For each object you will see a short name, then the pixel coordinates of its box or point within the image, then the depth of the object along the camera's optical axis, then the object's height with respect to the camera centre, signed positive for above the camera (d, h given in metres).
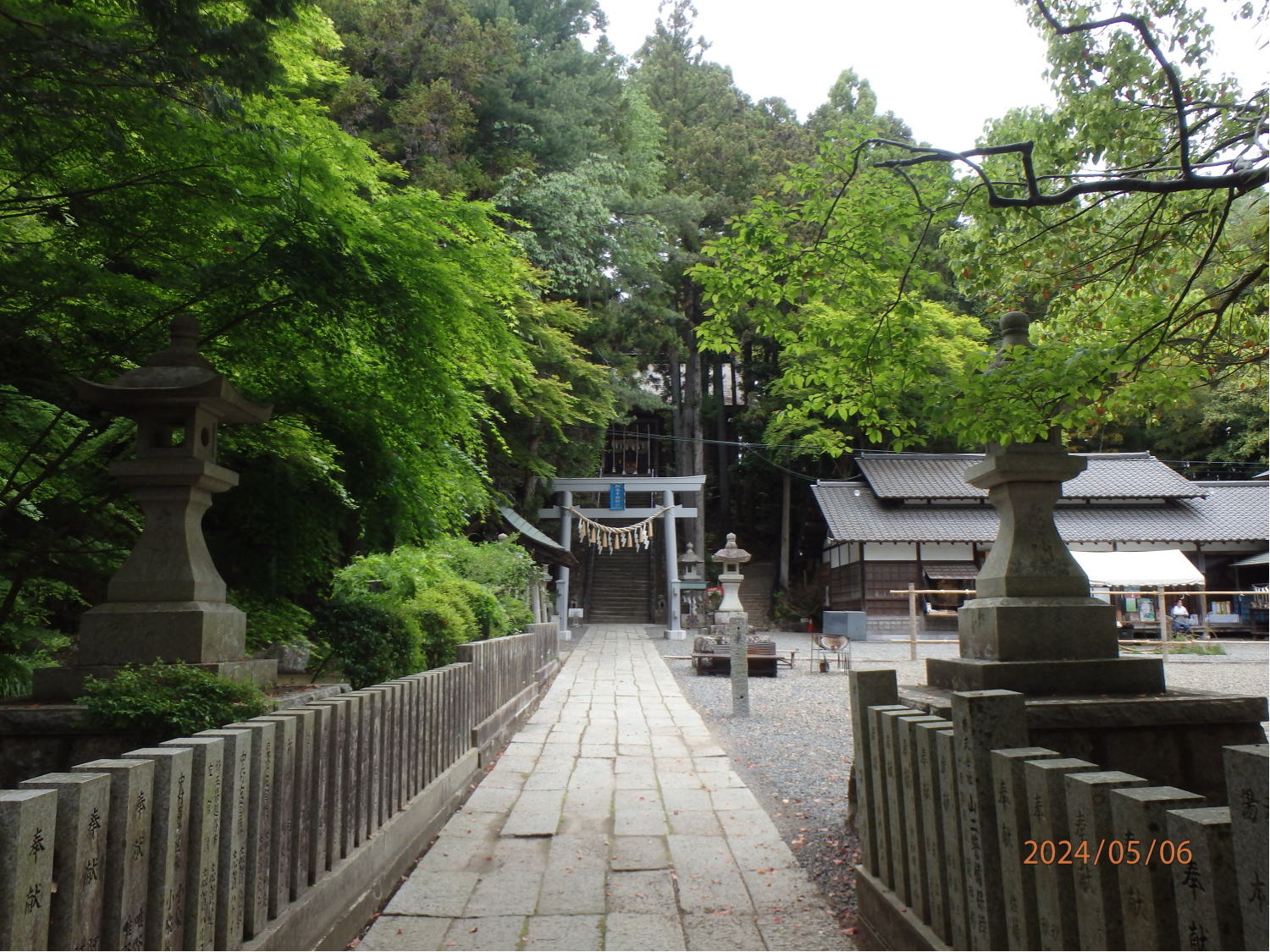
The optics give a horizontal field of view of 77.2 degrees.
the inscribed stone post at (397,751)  3.77 -0.78
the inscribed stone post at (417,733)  4.16 -0.74
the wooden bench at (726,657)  13.47 -1.17
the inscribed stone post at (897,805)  2.69 -0.75
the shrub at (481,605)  7.60 -0.15
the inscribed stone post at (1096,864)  1.64 -0.58
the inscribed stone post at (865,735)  3.10 -0.60
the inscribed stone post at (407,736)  3.98 -0.73
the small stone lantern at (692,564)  21.92 +0.71
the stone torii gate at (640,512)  21.00 +2.18
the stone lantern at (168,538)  3.46 +0.26
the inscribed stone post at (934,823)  2.38 -0.73
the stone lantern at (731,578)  12.59 +0.15
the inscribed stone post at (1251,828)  1.26 -0.40
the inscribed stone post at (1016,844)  1.93 -0.65
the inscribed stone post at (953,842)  2.23 -0.73
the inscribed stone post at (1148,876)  1.51 -0.56
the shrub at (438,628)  6.04 -0.29
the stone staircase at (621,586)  26.88 +0.10
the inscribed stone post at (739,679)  9.22 -1.05
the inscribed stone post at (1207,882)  1.37 -0.52
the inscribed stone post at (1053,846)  1.79 -0.61
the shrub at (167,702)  2.98 -0.41
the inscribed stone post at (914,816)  2.52 -0.74
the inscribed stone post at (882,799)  2.84 -0.78
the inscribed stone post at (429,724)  4.43 -0.75
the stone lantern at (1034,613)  3.15 -0.12
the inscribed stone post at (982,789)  2.10 -0.55
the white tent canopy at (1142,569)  18.92 +0.32
